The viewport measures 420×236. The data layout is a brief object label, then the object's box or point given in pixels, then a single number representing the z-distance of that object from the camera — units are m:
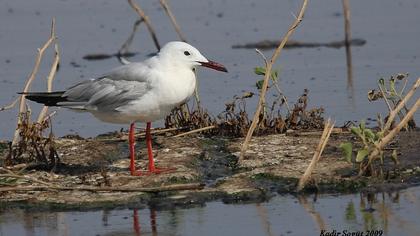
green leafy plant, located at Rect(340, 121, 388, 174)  16.61
